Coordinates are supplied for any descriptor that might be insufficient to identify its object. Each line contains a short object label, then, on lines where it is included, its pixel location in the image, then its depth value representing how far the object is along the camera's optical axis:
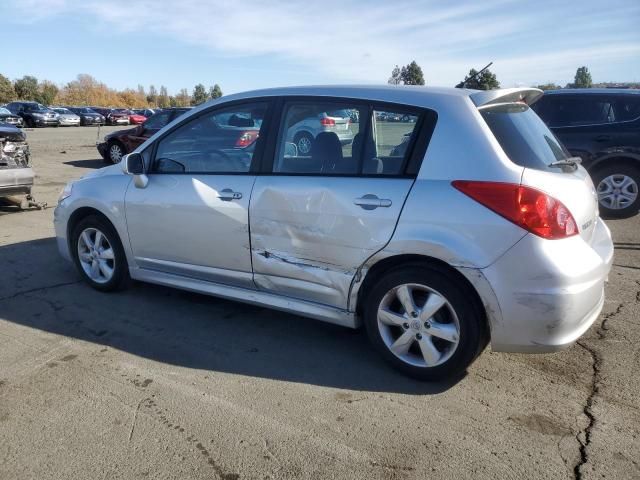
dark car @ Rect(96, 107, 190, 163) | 14.17
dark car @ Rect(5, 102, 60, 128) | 37.66
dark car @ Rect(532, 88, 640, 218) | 7.66
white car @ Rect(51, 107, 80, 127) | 39.86
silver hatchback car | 3.00
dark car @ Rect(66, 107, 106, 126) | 42.84
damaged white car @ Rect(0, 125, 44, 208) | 7.42
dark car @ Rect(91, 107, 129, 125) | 45.16
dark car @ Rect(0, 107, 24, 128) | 30.67
